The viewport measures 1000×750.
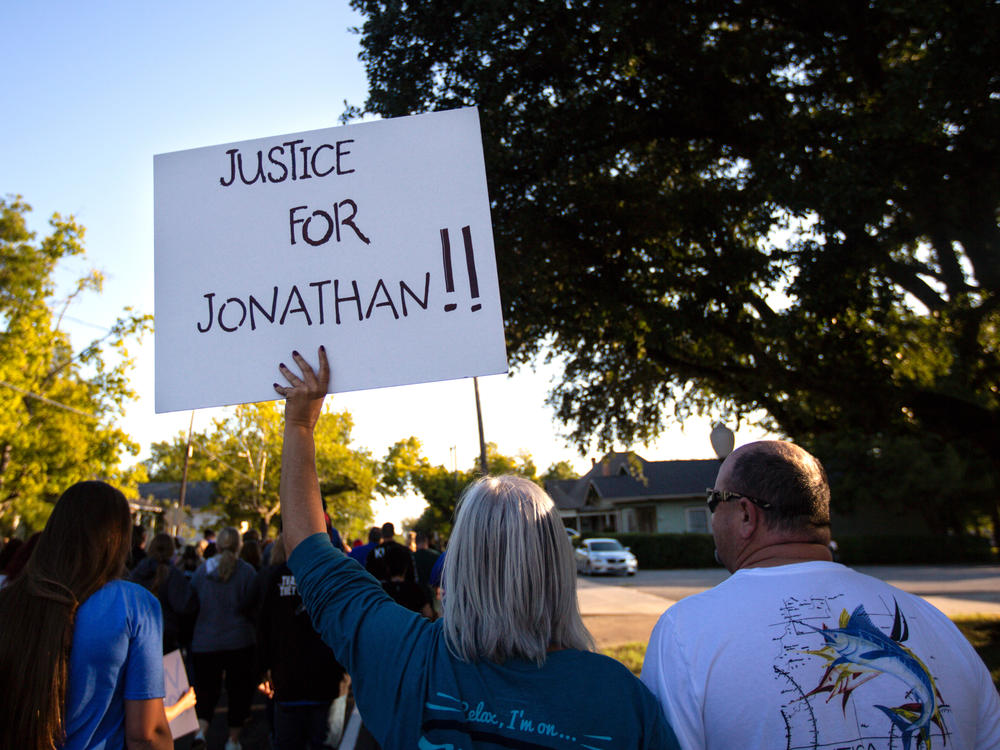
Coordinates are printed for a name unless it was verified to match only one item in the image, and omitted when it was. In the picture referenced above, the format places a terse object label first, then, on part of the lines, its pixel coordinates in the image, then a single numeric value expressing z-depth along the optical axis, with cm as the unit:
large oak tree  790
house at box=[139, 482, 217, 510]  7135
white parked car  3238
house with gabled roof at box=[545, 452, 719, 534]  4559
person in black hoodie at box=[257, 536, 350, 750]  459
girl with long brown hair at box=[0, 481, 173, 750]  204
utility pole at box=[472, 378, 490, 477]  2425
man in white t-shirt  169
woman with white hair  147
